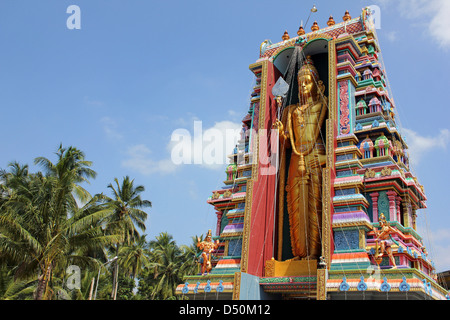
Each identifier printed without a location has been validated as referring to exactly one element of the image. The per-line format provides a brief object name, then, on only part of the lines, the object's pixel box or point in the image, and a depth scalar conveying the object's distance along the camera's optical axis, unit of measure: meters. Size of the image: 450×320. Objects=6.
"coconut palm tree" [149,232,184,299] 39.59
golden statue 16.23
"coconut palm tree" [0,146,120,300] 15.71
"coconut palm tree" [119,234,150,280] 36.44
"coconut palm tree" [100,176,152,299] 30.95
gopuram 14.28
